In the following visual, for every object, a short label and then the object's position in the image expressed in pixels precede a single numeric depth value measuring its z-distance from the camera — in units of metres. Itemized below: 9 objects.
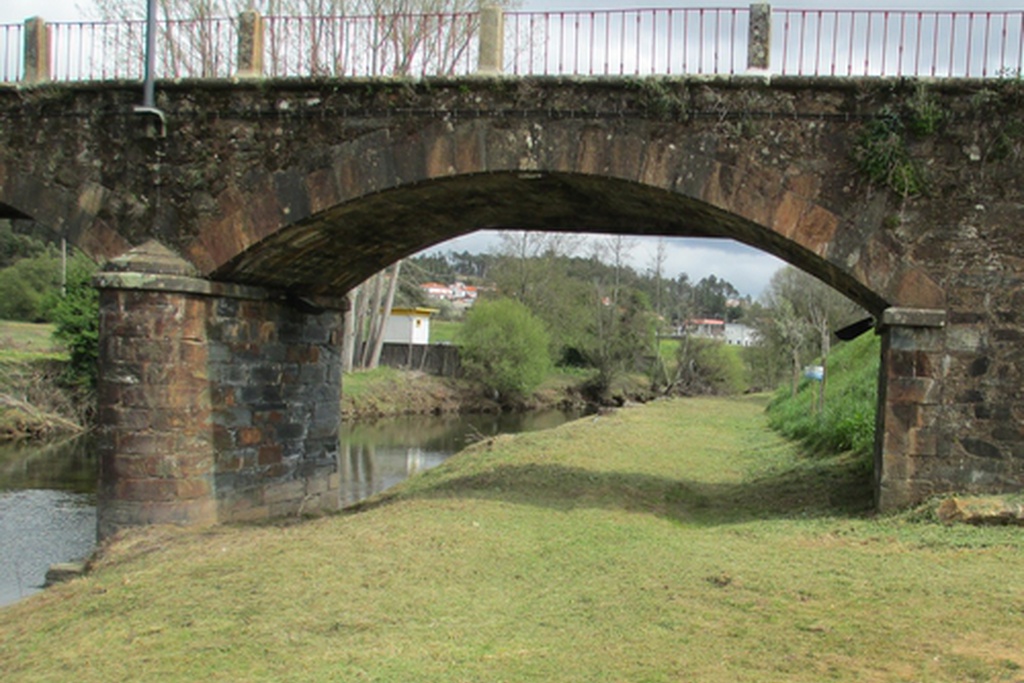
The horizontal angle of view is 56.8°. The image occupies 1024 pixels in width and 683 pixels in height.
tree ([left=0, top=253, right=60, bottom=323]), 37.25
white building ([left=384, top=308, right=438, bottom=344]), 40.25
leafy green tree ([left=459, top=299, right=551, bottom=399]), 33.88
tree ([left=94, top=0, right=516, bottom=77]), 17.91
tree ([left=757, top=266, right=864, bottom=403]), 24.67
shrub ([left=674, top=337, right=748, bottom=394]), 39.69
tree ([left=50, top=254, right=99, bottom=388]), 22.69
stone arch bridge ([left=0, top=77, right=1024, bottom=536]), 7.57
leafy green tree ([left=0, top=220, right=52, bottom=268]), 42.16
